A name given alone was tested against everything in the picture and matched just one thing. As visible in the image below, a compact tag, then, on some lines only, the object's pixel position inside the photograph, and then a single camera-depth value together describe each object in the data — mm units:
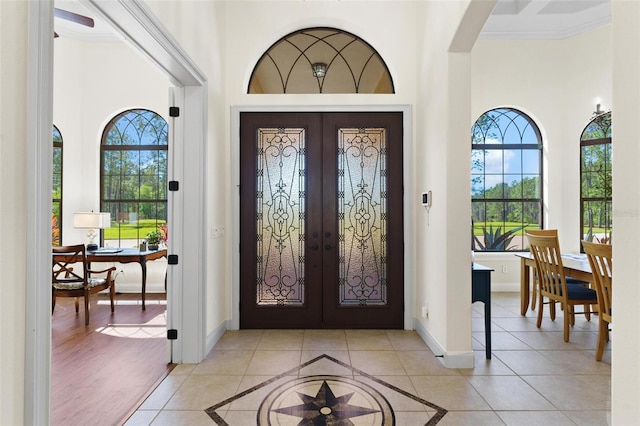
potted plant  5233
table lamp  5047
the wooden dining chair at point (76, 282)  4262
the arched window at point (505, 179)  5969
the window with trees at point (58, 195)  5527
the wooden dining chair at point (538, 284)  4332
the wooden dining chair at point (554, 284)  3750
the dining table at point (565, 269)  3674
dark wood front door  4082
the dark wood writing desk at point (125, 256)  4723
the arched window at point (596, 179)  5586
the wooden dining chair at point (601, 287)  3086
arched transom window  4129
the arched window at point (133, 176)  5848
